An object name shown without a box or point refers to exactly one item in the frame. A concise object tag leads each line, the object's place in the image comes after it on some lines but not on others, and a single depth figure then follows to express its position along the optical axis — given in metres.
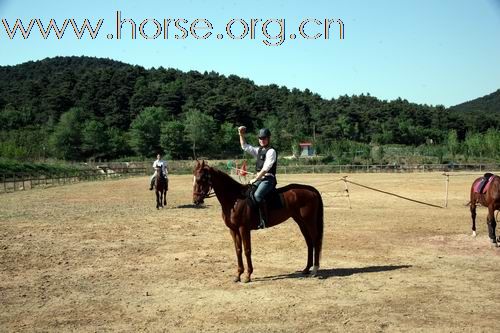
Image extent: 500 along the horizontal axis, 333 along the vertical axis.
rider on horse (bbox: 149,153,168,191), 19.20
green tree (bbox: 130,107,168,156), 91.39
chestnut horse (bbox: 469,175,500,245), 10.59
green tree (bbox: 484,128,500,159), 73.62
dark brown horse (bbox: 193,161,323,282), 7.97
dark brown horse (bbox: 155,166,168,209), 18.88
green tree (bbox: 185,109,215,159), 91.50
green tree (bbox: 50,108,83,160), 83.75
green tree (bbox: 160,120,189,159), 89.25
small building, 86.54
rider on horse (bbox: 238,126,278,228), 8.04
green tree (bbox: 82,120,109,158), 86.81
